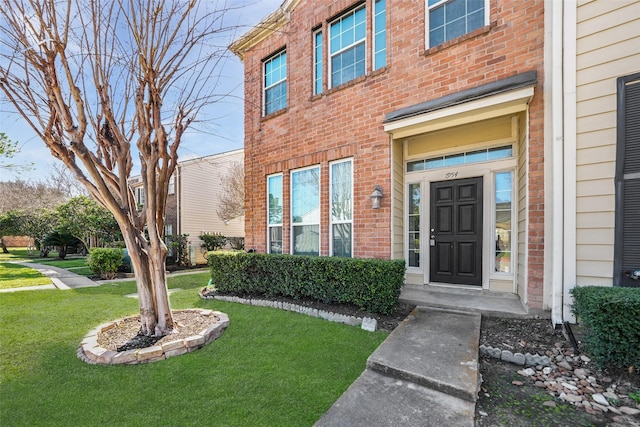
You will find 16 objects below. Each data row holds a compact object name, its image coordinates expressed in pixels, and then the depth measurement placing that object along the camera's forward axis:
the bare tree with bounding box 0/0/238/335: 3.25
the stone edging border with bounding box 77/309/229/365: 3.16
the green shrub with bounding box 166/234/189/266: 13.42
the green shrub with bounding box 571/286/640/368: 2.40
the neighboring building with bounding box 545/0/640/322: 3.00
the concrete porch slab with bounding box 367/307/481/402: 2.40
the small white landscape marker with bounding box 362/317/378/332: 3.95
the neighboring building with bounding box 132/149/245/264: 15.02
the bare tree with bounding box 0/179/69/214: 19.05
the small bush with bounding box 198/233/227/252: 14.77
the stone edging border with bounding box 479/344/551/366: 2.91
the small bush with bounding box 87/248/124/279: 9.73
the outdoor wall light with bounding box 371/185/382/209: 5.01
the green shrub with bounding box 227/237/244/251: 15.53
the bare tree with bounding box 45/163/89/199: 17.76
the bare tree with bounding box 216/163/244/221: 16.97
